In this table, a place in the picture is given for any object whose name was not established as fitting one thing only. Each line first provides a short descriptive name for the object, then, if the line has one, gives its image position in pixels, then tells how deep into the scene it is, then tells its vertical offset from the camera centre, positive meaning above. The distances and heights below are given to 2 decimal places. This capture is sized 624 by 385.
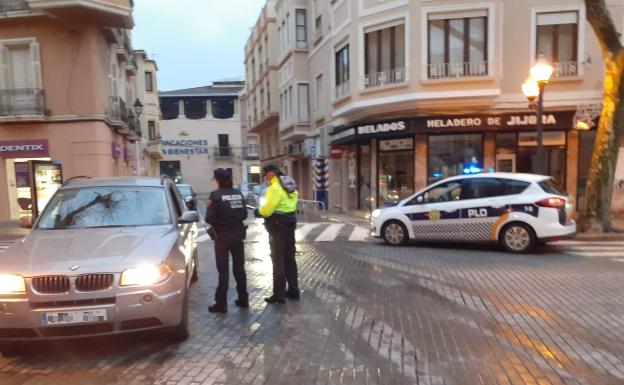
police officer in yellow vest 6.53 -0.73
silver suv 4.34 -1.03
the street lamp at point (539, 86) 12.52 +1.91
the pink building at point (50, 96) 18.30 +2.71
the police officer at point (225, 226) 6.16 -0.77
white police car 10.23 -1.17
